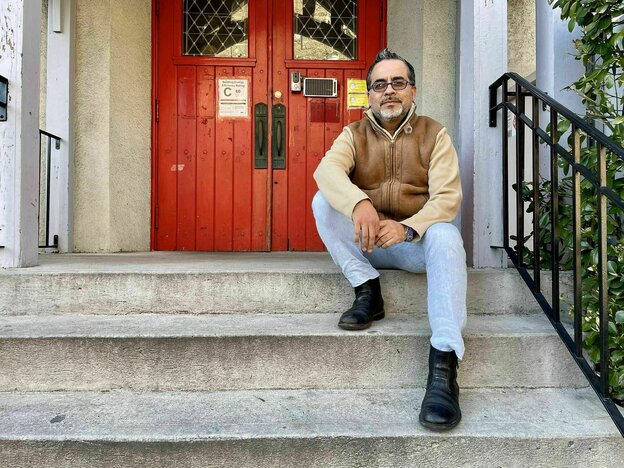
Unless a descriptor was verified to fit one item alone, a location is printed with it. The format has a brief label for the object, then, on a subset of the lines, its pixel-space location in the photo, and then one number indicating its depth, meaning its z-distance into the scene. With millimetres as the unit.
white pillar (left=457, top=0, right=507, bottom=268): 2488
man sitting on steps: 1702
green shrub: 1699
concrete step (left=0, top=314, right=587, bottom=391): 1792
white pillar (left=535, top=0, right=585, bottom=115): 2396
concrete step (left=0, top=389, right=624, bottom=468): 1447
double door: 3807
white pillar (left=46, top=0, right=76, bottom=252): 3379
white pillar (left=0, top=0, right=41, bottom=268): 2359
